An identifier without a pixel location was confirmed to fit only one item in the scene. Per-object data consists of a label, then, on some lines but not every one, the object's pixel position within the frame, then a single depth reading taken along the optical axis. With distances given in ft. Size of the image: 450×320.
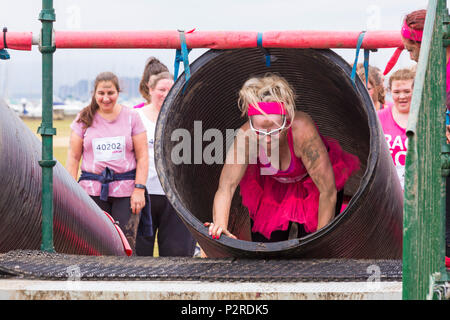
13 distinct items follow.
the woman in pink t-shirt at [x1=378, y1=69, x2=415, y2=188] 33.83
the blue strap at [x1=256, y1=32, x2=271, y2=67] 25.02
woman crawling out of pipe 25.81
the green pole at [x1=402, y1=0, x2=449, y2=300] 15.13
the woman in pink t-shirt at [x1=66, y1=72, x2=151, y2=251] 35.60
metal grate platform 20.65
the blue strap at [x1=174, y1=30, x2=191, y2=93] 25.30
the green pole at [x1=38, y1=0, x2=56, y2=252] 24.76
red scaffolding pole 24.72
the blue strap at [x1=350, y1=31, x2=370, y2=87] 24.53
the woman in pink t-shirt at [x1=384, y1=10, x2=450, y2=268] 20.74
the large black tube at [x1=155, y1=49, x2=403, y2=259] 23.37
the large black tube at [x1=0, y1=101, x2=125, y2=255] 24.04
